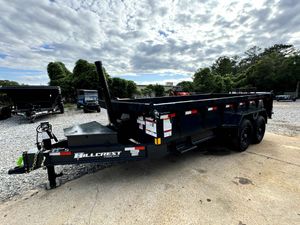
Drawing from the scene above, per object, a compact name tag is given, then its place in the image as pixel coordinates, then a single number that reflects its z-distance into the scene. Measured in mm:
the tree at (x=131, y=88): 26984
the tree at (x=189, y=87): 34125
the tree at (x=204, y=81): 31125
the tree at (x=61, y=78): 22984
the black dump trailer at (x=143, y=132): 2580
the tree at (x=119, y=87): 25772
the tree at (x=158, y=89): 36547
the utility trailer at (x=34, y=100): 9352
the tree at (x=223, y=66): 57719
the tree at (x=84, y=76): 20794
